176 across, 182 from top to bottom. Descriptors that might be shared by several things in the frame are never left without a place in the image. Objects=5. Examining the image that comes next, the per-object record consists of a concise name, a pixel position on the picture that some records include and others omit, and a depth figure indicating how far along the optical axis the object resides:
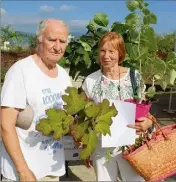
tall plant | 2.29
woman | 2.27
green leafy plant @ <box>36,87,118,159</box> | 1.76
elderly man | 1.72
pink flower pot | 2.08
